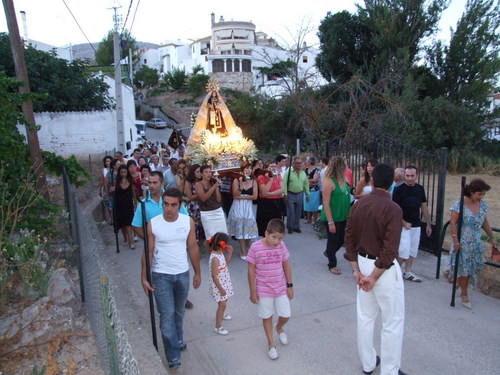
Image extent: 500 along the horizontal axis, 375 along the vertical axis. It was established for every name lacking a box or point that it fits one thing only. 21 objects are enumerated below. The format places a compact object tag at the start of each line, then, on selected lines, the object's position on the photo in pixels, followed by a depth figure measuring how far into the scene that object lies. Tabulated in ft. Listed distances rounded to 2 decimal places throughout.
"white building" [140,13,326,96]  203.00
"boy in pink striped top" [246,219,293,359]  13.96
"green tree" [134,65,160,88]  206.18
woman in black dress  26.89
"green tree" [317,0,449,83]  74.28
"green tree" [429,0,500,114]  75.61
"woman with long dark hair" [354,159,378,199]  21.57
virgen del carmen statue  27.02
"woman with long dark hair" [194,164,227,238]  22.25
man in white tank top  13.35
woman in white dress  24.12
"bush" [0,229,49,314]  14.76
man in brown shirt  11.80
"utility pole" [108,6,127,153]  57.06
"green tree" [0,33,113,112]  69.10
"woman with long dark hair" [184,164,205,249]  23.44
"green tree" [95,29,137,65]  222.89
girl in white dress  15.21
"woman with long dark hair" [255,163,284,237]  25.22
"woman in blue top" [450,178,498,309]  17.11
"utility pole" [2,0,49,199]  22.84
